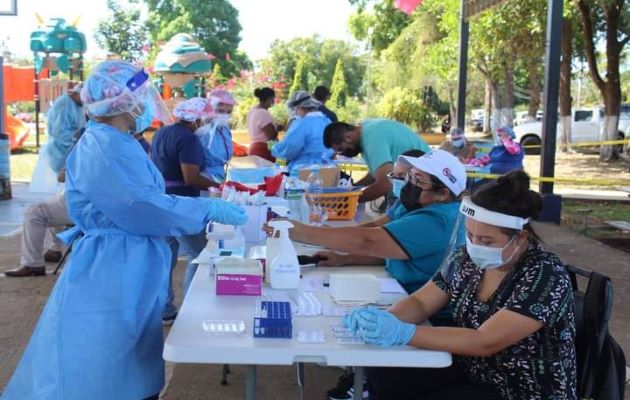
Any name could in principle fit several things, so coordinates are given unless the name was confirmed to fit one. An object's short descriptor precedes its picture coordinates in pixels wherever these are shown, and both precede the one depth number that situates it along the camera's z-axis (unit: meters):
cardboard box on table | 5.00
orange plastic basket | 4.41
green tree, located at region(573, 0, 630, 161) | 16.14
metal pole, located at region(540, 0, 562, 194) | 8.64
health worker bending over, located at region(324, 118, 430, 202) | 4.92
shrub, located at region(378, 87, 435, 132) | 27.47
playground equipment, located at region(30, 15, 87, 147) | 20.05
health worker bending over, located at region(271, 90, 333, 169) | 7.11
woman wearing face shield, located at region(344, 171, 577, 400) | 2.13
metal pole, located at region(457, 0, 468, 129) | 12.45
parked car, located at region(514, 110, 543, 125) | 37.30
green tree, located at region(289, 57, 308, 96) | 24.26
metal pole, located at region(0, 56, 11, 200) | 10.40
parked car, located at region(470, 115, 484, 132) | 46.41
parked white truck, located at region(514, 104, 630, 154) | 24.27
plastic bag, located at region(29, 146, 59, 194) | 7.35
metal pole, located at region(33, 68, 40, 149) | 20.02
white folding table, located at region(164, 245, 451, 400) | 1.97
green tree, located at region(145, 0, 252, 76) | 47.00
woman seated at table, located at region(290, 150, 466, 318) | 2.85
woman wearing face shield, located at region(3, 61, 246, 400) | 2.39
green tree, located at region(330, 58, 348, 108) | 23.75
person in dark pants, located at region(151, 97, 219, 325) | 4.72
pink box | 2.56
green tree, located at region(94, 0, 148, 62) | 44.84
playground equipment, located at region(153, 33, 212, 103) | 16.69
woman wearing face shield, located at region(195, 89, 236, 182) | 5.54
